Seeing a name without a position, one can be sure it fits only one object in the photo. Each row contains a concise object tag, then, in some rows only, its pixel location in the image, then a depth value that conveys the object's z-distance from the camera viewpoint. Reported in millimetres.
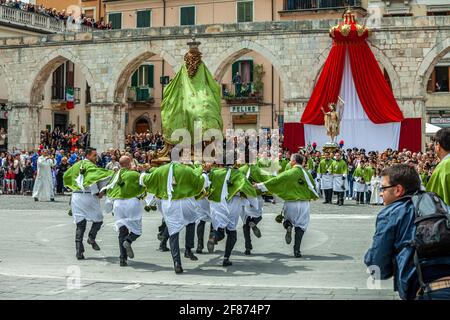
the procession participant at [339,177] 22047
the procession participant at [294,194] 11461
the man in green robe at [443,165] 5902
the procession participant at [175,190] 10039
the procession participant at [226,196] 11023
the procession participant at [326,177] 22375
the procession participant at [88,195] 11398
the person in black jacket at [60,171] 26047
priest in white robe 23656
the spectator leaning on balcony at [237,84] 40438
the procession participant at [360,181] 22812
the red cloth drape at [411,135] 27422
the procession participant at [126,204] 10531
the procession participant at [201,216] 12016
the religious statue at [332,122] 26672
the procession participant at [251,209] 11734
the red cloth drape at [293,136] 28531
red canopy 27250
